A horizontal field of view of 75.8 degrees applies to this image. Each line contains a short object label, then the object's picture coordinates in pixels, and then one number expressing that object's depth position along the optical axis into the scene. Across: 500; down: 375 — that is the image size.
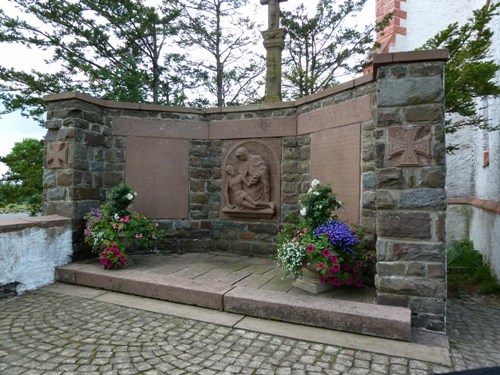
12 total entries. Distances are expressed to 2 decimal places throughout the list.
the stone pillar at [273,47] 5.46
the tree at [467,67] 3.97
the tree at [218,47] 9.99
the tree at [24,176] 7.43
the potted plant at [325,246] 3.21
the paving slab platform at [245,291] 2.74
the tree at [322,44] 9.24
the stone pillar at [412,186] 2.77
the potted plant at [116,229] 4.14
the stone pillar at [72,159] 4.56
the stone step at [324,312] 2.64
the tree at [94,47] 7.42
